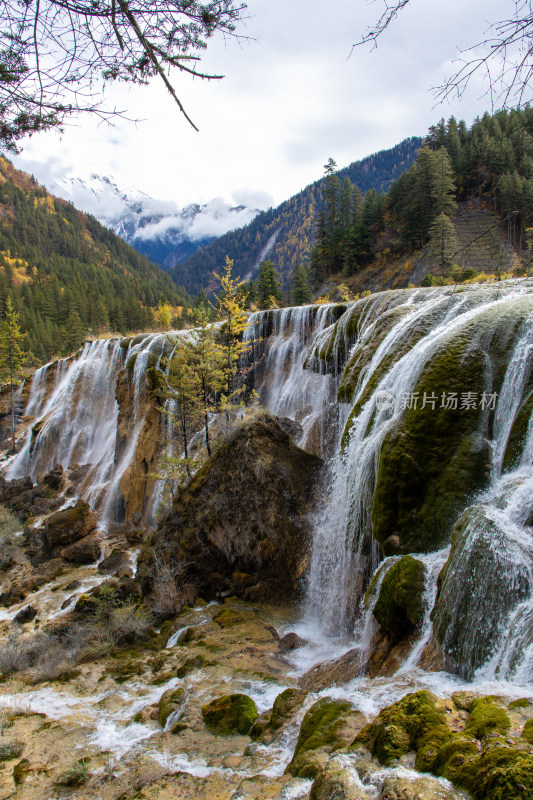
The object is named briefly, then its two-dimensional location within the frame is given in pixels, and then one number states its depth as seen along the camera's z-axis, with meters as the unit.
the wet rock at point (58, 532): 18.34
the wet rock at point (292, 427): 15.37
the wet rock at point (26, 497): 23.08
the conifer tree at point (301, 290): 49.75
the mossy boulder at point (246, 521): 10.89
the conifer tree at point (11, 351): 35.91
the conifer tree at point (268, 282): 49.81
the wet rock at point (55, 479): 25.55
